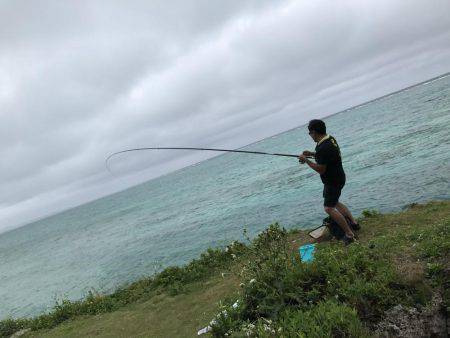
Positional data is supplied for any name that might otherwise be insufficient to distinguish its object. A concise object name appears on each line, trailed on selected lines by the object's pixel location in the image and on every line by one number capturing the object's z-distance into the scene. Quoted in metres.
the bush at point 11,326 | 12.55
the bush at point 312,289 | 4.40
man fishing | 7.91
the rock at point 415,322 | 4.49
